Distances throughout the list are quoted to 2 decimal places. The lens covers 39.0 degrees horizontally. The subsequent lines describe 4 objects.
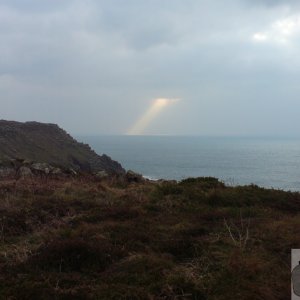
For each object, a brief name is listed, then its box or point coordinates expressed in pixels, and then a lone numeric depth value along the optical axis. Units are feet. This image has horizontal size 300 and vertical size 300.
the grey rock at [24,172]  57.18
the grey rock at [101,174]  62.32
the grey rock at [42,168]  62.59
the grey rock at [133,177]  60.65
